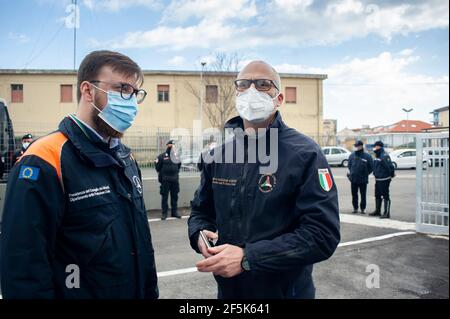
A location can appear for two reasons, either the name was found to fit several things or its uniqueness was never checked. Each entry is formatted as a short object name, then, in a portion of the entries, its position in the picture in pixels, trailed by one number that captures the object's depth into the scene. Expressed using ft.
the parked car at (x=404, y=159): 85.97
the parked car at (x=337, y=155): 86.07
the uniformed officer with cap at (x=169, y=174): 31.89
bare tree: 98.99
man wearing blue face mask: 5.29
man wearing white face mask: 6.24
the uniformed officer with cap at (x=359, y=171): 33.27
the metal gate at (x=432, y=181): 24.18
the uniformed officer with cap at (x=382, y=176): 31.35
